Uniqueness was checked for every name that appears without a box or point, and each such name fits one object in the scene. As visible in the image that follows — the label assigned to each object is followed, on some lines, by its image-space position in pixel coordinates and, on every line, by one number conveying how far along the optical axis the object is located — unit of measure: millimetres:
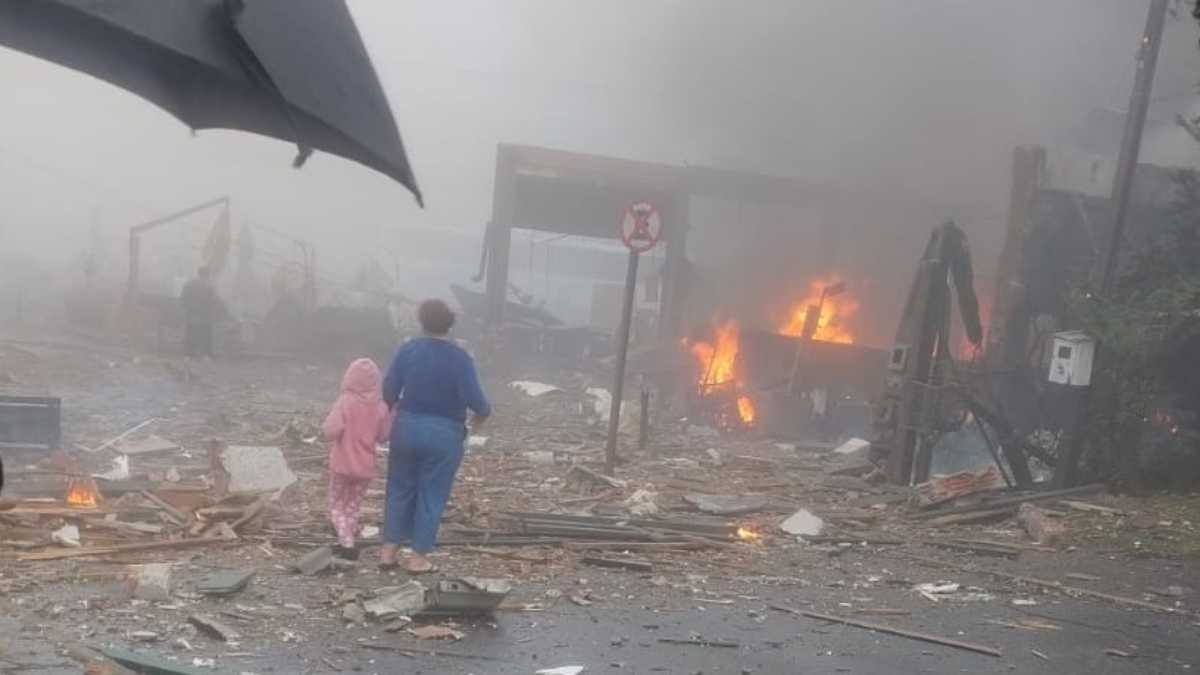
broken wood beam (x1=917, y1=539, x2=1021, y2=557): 8852
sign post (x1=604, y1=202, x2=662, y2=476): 11266
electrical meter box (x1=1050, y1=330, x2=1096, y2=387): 11422
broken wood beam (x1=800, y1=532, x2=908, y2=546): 8992
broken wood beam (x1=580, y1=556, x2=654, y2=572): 7625
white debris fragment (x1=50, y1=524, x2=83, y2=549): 7059
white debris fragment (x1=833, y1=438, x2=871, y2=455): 14617
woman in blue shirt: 6973
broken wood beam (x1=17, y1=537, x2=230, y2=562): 6758
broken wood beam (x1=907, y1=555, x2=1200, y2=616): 7500
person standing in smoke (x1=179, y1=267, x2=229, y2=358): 18578
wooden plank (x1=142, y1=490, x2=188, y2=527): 7757
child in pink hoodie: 7250
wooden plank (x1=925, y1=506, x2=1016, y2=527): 9859
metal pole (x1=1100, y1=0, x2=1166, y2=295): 11352
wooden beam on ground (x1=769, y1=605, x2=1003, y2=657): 6314
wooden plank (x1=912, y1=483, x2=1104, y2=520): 10156
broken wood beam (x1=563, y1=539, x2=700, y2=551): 8000
